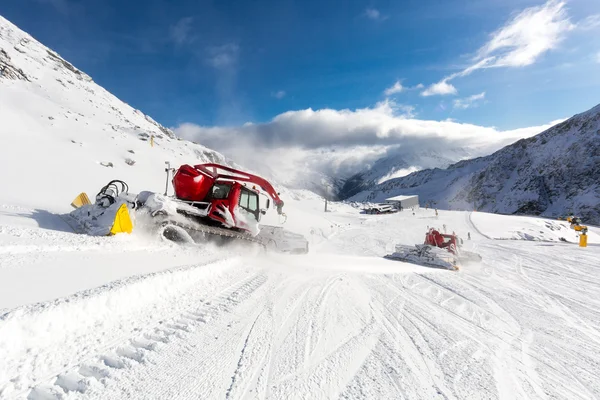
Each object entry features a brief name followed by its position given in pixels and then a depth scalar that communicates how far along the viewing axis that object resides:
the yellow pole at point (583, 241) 19.83
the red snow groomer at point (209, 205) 8.41
